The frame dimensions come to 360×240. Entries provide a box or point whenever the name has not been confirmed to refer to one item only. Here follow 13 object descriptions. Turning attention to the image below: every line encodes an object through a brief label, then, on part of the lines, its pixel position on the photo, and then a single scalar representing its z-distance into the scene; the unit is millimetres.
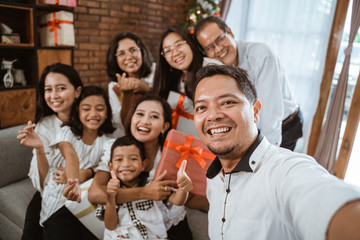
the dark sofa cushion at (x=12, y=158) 2248
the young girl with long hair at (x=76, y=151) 1737
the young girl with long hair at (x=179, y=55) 2084
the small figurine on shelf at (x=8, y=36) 2799
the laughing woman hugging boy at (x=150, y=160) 1553
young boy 1485
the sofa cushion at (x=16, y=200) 2016
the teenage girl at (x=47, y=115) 1860
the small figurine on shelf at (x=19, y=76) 3025
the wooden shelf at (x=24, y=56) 2852
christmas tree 4680
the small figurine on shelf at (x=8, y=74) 2891
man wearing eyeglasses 1874
